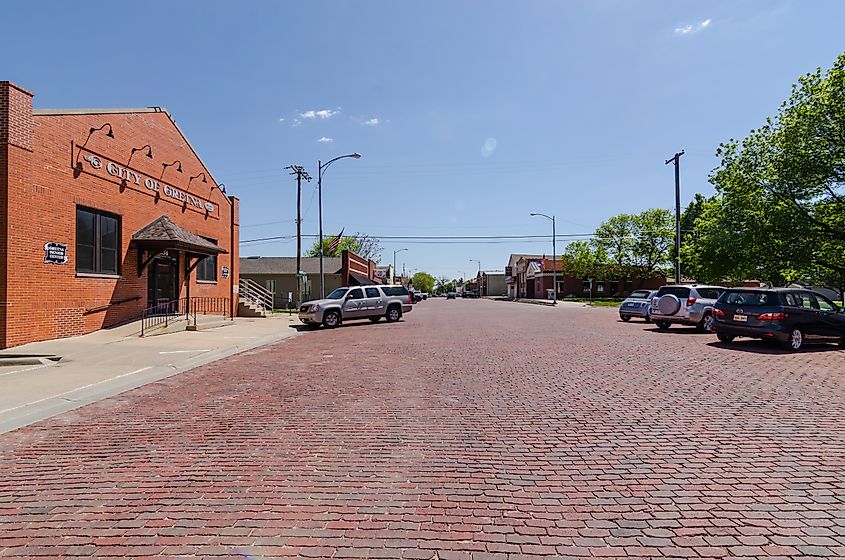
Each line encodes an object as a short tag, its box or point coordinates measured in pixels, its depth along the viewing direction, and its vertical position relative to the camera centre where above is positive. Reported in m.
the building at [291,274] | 50.16 +1.52
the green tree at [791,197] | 22.47 +4.04
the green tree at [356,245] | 97.50 +8.20
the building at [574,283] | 72.94 +0.82
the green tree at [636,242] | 66.38 +5.85
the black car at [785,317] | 13.95 -0.77
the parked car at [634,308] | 25.52 -0.94
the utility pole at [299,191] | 36.84 +7.06
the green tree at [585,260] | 68.00 +3.73
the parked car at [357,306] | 23.69 -0.75
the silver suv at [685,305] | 19.97 -0.66
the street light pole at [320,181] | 29.82 +6.30
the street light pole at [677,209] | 33.59 +4.97
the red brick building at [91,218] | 13.84 +2.31
